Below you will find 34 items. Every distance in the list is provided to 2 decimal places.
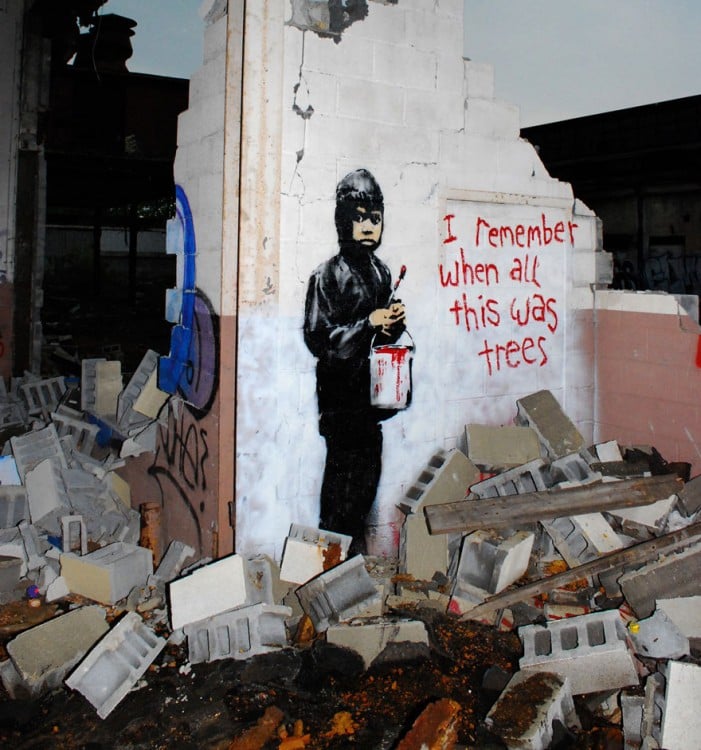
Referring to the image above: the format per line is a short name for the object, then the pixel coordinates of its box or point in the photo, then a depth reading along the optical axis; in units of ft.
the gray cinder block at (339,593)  16.75
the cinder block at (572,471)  19.74
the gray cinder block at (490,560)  17.34
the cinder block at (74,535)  20.08
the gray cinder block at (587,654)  14.32
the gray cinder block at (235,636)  15.76
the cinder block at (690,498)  19.48
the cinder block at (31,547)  20.03
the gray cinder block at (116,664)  14.39
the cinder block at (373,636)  15.65
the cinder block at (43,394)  31.17
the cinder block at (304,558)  17.61
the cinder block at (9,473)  22.45
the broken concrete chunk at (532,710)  12.82
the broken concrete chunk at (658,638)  15.29
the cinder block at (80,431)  24.79
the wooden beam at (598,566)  17.20
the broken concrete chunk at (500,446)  20.38
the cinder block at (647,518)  19.31
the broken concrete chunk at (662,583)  16.75
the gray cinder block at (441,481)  19.62
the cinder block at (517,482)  19.89
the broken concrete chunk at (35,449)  22.18
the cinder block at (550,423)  21.20
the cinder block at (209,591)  16.29
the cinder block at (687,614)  15.93
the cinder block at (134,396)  23.73
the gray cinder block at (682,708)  12.83
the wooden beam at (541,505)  18.58
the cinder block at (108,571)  18.20
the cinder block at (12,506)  21.30
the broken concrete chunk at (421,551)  19.11
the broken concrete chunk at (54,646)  14.99
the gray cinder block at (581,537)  18.71
